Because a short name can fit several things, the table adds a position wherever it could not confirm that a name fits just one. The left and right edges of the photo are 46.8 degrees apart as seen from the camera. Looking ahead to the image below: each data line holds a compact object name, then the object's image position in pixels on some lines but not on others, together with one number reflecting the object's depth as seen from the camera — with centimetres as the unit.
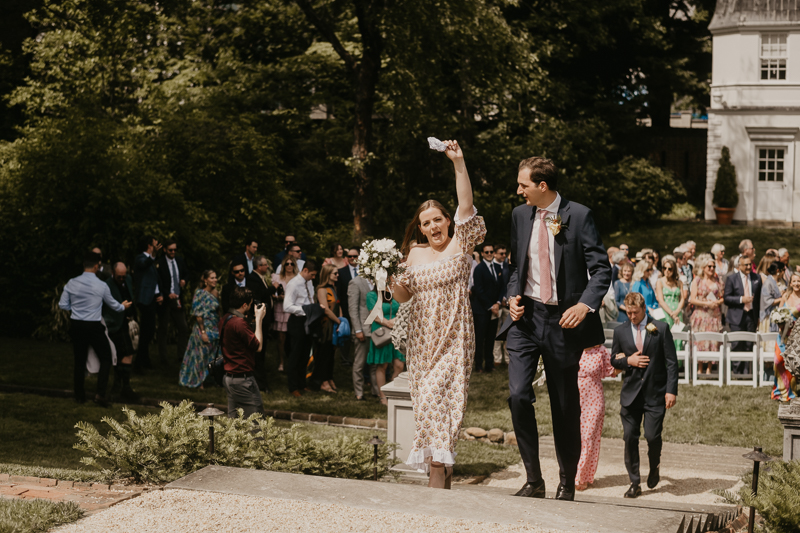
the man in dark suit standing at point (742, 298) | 1538
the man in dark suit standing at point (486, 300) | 1522
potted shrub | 3153
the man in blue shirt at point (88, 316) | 1163
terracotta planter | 3158
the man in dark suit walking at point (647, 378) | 914
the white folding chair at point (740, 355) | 1405
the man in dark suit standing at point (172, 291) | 1472
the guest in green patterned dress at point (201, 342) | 1335
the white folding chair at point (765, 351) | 1410
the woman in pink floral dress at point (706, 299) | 1538
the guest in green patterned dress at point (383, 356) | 1254
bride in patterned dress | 637
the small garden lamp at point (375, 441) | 780
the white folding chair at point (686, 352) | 1428
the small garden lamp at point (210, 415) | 666
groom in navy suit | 603
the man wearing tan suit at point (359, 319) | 1290
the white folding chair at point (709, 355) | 1417
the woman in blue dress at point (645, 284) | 1491
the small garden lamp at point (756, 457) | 634
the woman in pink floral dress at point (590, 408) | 901
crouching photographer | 912
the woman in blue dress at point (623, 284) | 1536
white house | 3120
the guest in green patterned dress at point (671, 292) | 1495
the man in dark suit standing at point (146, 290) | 1436
